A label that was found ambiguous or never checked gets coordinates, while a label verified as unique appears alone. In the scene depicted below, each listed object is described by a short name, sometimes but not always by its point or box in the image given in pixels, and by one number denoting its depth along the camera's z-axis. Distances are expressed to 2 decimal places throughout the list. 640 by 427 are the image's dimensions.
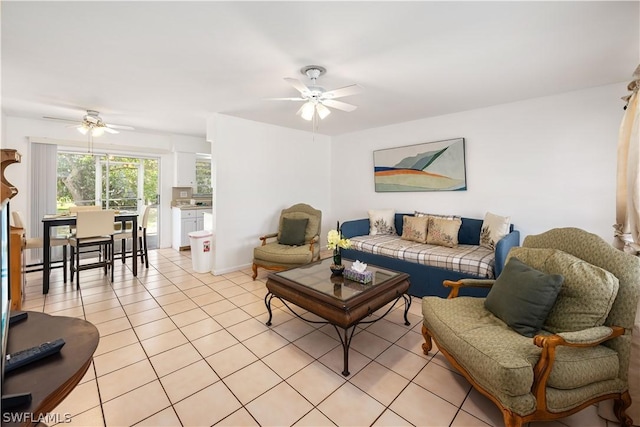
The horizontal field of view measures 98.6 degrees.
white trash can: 4.17
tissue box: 2.42
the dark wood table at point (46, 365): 0.80
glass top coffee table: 2.03
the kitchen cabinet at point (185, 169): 5.72
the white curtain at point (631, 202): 1.53
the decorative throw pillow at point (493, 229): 3.29
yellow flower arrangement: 2.58
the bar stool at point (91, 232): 3.53
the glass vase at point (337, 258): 2.68
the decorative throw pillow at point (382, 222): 4.46
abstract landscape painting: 3.97
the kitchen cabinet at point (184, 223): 5.54
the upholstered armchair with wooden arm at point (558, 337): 1.39
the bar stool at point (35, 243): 3.39
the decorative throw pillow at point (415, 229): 3.89
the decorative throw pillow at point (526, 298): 1.68
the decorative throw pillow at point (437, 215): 3.93
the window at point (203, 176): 6.22
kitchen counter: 5.57
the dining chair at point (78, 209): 4.09
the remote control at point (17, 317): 1.19
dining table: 3.33
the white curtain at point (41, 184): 4.32
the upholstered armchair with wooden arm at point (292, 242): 3.72
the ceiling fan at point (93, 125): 3.86
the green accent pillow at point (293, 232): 4.16
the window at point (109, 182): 4.82
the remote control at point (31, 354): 0.90
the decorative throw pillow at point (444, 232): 3.64
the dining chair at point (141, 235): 4.23
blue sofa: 2.89
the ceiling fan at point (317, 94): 2.34
